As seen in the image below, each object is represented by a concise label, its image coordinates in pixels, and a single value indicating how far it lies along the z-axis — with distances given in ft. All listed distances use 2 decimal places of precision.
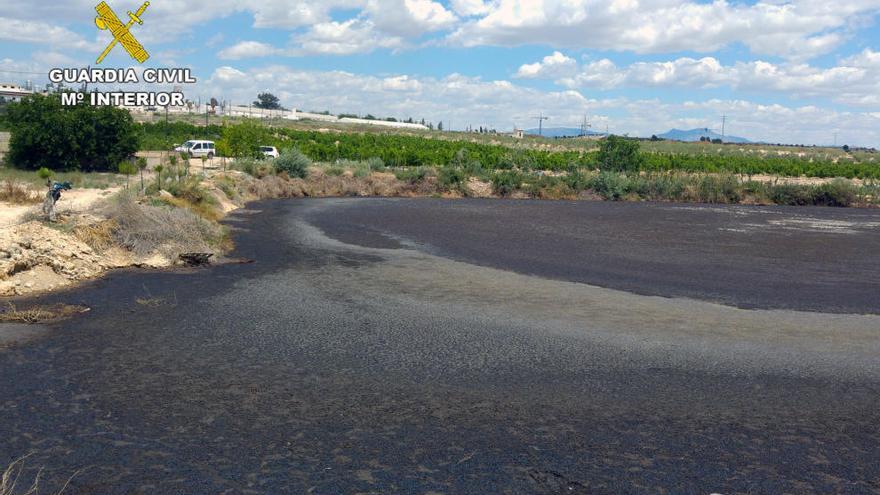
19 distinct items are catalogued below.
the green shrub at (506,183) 176.04
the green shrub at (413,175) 173.78
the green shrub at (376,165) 183.62
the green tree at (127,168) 124.90
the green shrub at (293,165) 161.58
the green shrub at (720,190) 179.63
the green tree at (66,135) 135.74
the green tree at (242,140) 185.88
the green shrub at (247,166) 154.92
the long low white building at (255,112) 485.85
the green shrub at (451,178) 172.45
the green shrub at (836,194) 177.17
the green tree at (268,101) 610.73
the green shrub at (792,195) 178.19
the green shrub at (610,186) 179.63
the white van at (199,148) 195.52
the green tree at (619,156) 227.40
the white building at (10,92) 316.38
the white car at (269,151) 195.31
